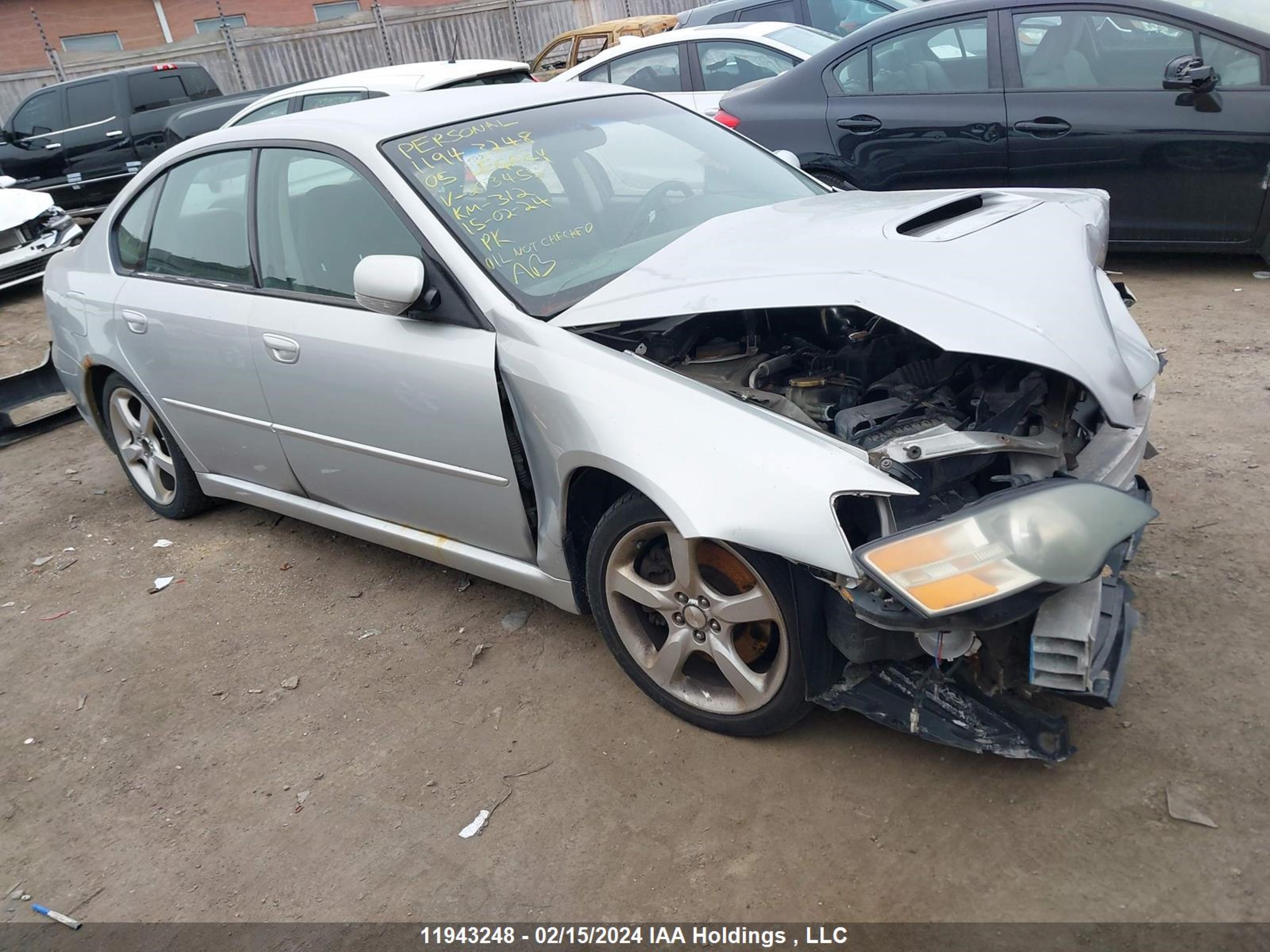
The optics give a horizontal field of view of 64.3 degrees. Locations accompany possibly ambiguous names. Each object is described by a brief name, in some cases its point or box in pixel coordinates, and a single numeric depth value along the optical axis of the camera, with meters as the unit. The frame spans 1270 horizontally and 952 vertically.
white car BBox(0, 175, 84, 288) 9.35
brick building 22.22
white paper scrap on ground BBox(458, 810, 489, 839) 2.70
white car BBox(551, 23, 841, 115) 8.26
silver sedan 2.32
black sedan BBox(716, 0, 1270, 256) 5.41
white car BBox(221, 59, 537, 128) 8.16
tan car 13.01
